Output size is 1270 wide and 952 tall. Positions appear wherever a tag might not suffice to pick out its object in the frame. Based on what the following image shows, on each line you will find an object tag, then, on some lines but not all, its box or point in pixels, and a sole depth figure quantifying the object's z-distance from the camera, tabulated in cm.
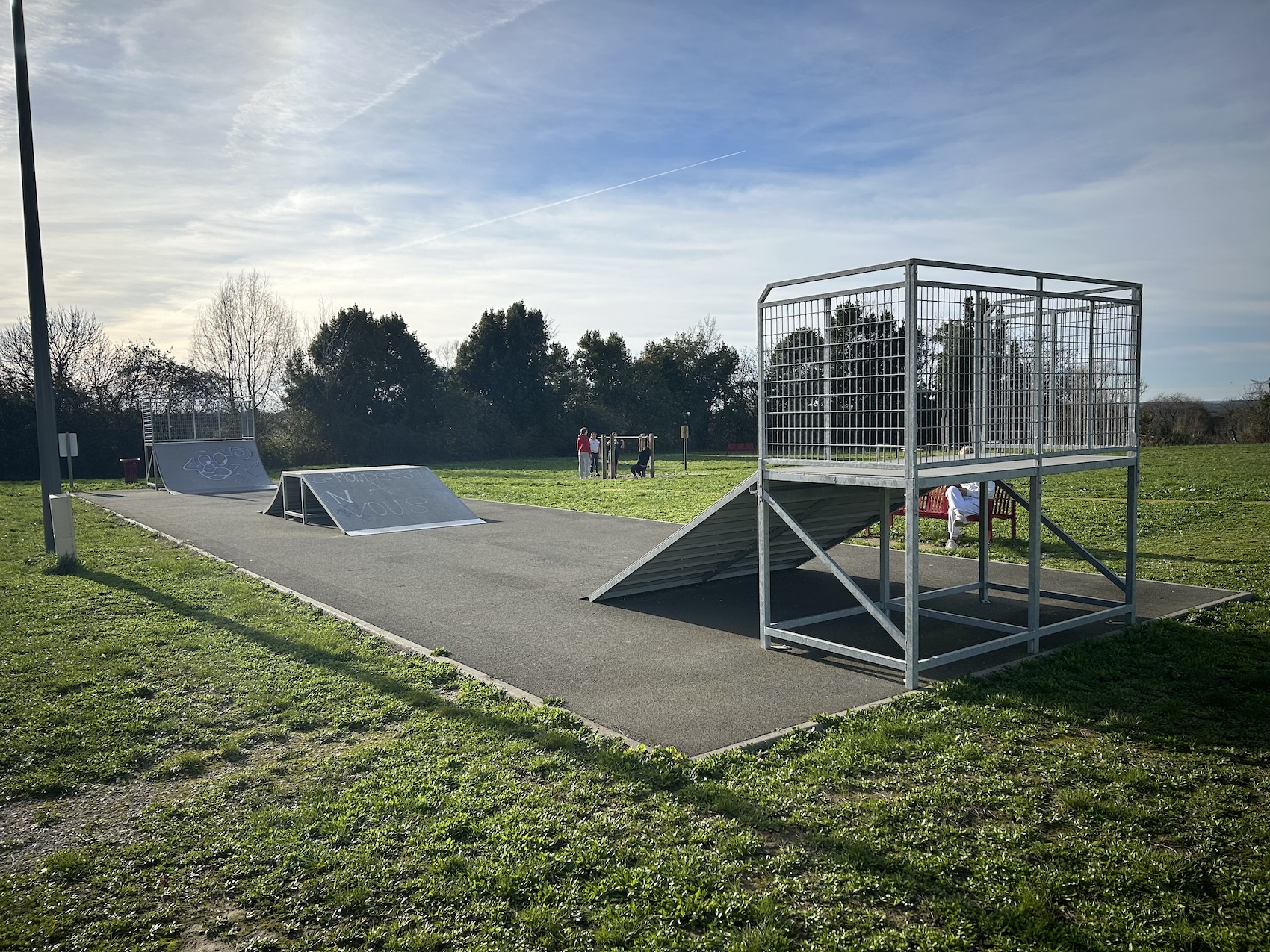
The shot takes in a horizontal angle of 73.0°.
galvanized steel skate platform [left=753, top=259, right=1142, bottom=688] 623
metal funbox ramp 1603
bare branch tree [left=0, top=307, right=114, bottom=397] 3853
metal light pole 1163
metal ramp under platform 780
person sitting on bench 1222
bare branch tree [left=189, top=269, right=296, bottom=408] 4872
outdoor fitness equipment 2889
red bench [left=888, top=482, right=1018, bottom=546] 1251
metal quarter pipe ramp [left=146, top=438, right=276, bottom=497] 2777
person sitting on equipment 2906
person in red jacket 2969
